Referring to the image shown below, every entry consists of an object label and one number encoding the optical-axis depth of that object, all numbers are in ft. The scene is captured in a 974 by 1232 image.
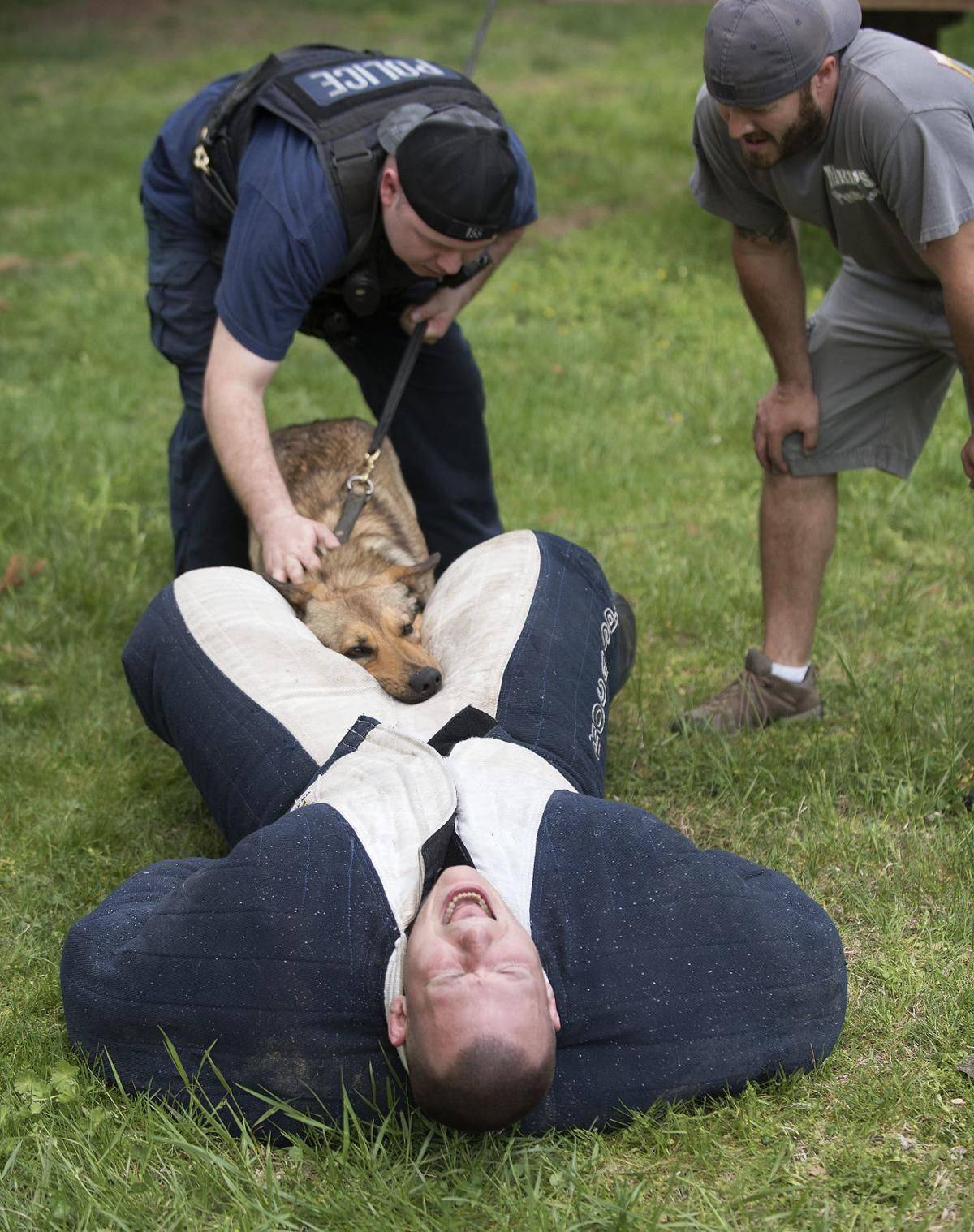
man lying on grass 8.86
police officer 14.34
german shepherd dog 14.66
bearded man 12.37
